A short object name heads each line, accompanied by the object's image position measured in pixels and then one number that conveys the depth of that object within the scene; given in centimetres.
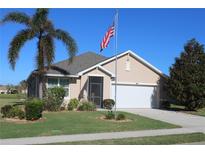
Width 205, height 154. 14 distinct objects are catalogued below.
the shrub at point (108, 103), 1954
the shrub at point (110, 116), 1365
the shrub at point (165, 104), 2218
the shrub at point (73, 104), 1797
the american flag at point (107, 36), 1375
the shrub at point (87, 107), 1787
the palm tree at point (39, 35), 1659
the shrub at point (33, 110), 1253
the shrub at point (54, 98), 1696
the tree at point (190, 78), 1939
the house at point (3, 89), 8186
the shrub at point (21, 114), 1281
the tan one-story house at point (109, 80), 1938
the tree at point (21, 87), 5606
